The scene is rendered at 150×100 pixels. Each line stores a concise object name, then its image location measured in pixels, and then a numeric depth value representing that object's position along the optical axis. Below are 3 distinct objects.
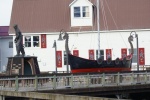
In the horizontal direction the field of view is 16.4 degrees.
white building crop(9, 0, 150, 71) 54.59
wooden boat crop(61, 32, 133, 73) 40.03
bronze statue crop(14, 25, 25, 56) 33.38
